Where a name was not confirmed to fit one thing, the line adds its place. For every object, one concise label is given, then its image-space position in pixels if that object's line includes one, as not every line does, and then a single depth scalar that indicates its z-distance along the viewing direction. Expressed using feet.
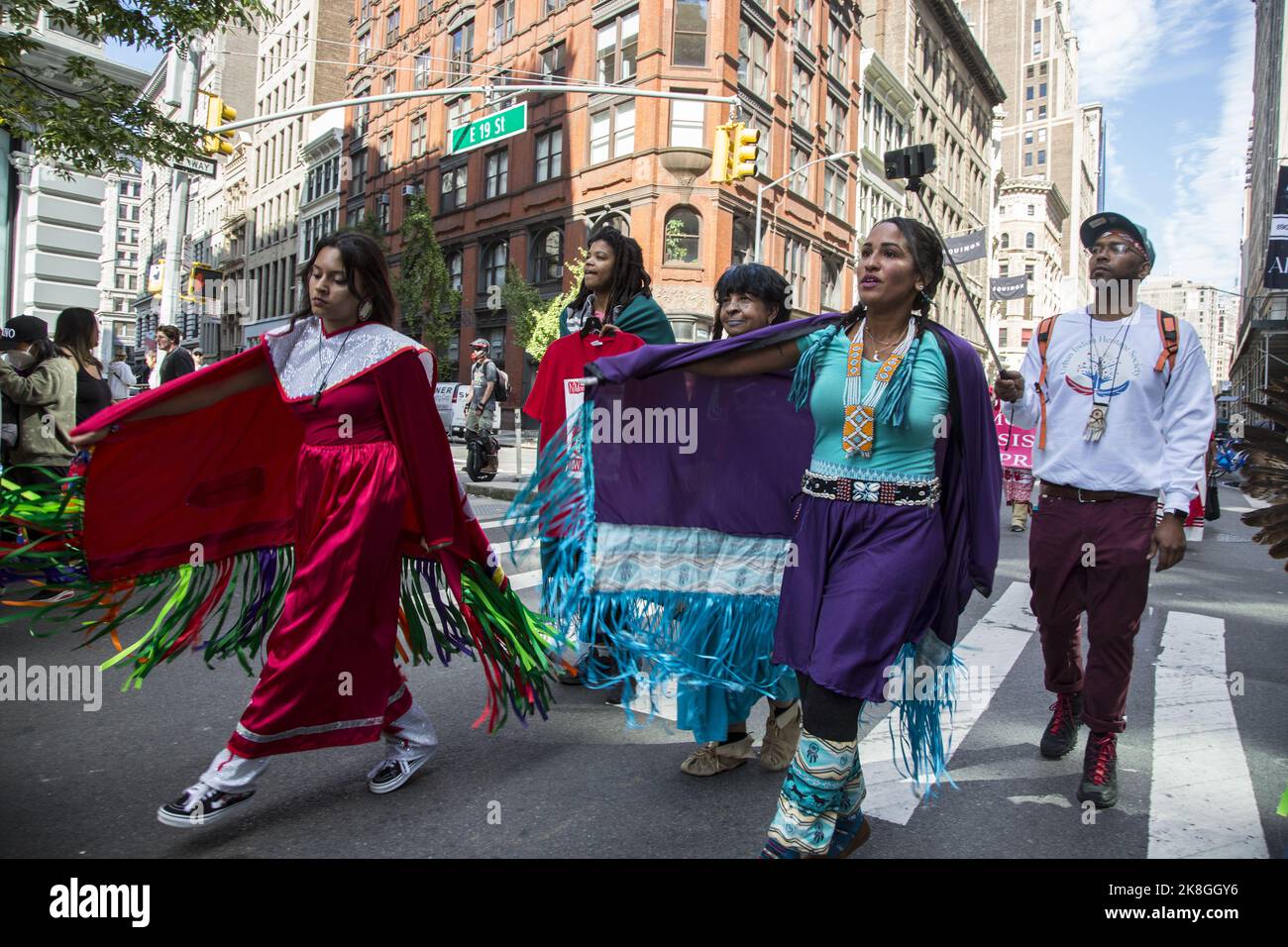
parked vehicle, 84.94
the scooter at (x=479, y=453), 44.47
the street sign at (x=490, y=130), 47.78
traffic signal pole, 51.94
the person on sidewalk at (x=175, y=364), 34.14
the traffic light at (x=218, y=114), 46.98
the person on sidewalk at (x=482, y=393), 42.80
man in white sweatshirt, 11.17
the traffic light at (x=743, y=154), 51.60
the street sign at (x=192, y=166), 36.08
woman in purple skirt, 8.07
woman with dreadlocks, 14.53
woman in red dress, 9.80
